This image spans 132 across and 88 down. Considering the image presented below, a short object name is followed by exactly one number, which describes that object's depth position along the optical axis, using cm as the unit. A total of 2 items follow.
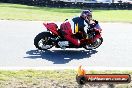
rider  1314
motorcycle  1308
